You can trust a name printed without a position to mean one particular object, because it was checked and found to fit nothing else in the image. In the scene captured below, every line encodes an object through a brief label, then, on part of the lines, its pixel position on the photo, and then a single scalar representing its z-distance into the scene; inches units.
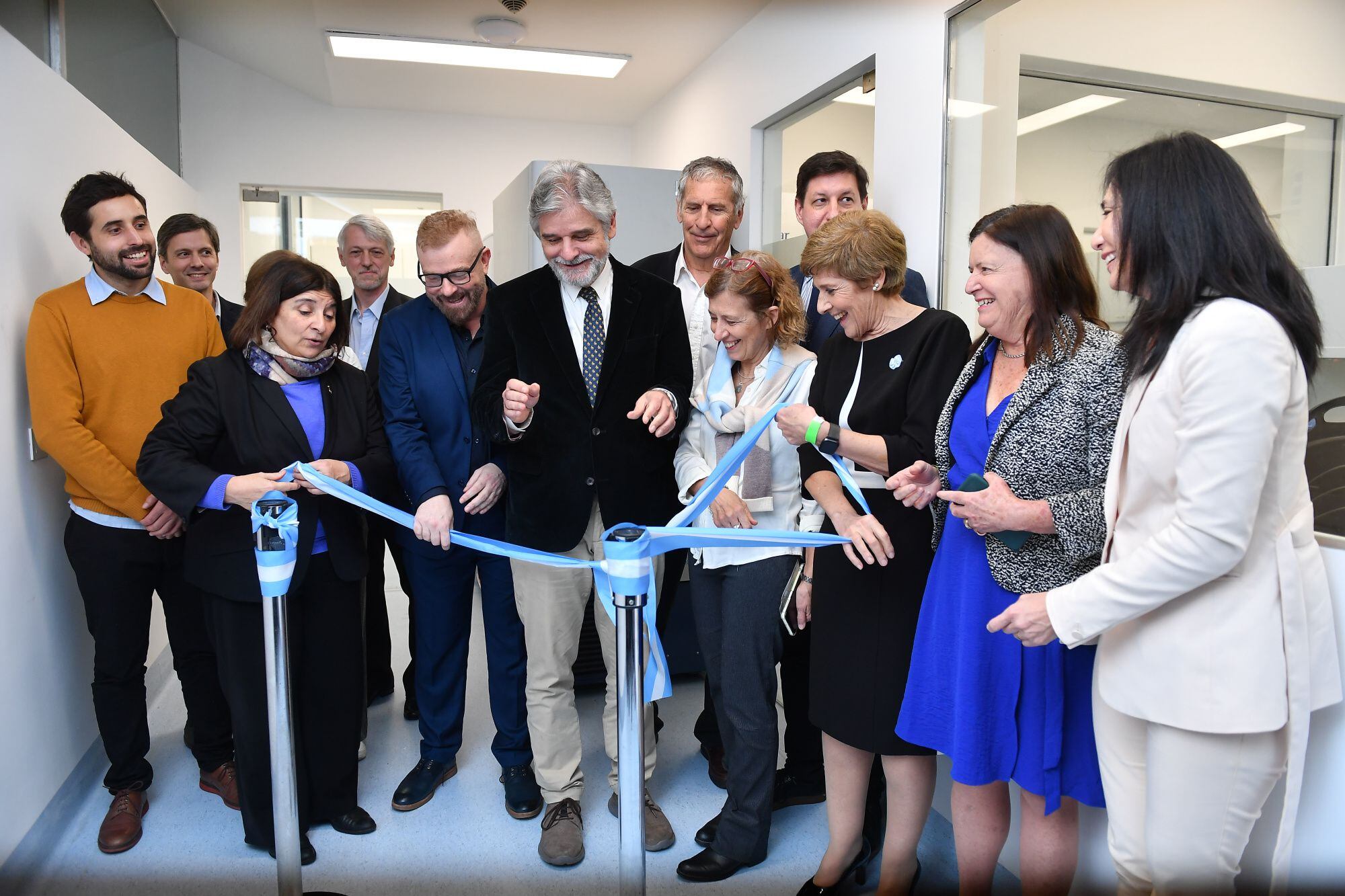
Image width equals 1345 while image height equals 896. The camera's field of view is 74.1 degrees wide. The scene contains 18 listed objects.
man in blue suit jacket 96.3
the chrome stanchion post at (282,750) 68.1
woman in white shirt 83.8
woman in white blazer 48.1
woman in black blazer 87.2
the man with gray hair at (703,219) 112.2
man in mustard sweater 95.0
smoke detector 201.5
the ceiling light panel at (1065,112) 107.8
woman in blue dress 60.9
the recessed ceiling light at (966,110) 122.2
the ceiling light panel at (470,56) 216.4
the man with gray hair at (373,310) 134.8
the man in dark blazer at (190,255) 133.4
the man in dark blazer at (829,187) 117.5
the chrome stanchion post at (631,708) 52.9
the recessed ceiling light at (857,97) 147.8
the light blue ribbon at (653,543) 51.7
